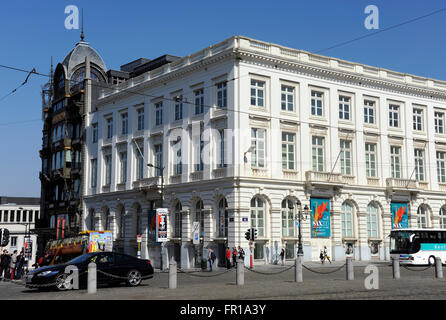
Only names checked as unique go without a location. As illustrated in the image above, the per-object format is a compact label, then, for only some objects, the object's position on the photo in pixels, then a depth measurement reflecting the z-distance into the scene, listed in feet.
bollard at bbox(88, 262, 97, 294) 67.87
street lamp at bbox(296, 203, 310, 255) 129.08
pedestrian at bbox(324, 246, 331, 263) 140.06
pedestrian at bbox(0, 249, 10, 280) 105.51
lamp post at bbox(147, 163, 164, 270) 143.35
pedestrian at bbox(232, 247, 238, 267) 127.62
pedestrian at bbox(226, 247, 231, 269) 128.98
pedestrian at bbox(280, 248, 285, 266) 135.85
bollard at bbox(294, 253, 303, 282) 82.26
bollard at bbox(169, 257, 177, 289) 74.41
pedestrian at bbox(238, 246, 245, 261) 127.10
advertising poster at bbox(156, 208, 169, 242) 129.70
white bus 136.56
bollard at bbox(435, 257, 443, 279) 90.74
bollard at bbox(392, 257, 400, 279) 88.12
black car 73.31
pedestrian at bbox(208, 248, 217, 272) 128.73
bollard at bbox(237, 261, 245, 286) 78.43
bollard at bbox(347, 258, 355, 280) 85.40
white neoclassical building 140.15
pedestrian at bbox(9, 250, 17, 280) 102.45
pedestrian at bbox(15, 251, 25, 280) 104.06
